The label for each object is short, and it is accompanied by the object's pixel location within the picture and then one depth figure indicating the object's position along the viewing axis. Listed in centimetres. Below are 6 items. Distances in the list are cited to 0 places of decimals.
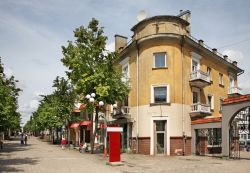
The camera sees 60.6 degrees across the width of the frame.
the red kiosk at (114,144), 1265
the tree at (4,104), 1800
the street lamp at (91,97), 1492
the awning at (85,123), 2766
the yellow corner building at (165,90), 1841
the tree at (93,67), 1790
